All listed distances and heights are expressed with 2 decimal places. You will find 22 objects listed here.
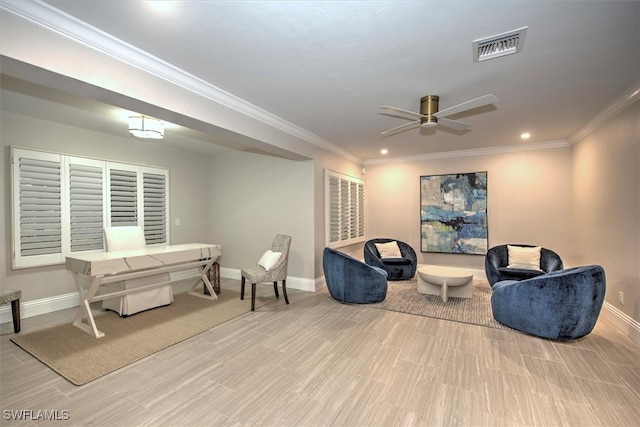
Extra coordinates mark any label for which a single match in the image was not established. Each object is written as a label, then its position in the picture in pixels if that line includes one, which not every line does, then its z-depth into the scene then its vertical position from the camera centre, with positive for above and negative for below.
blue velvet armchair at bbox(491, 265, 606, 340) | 2.74 -0.90
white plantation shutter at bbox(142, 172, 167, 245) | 5.05 +0.09
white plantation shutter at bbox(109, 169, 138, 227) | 4.58 +0.26
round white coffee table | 4.13 -1.02
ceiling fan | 2.84 +0.98
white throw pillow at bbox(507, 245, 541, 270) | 4.55 -0.74
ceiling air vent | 2.03 +1.24
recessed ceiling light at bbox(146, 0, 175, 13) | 1.72 +1.25
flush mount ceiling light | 3.43 +1.03
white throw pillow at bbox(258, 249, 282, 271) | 4.10 -0.68
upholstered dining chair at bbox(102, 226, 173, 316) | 3.70 -1.05
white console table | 3.04 -0.62
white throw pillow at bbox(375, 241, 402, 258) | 5.75 -0.76
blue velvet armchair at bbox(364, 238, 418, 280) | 5.43 -0.95
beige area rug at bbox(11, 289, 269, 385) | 2.53 -1.33
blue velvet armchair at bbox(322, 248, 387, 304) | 4.05 -0.96
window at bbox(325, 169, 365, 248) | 5.25 +0.05
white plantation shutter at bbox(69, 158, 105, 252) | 4.12 +0.12
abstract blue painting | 5.64 -0.02
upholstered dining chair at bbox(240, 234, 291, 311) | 3.94 -0.83
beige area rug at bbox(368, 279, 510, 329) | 3.56 -1.30
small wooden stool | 3.11 -1.00
